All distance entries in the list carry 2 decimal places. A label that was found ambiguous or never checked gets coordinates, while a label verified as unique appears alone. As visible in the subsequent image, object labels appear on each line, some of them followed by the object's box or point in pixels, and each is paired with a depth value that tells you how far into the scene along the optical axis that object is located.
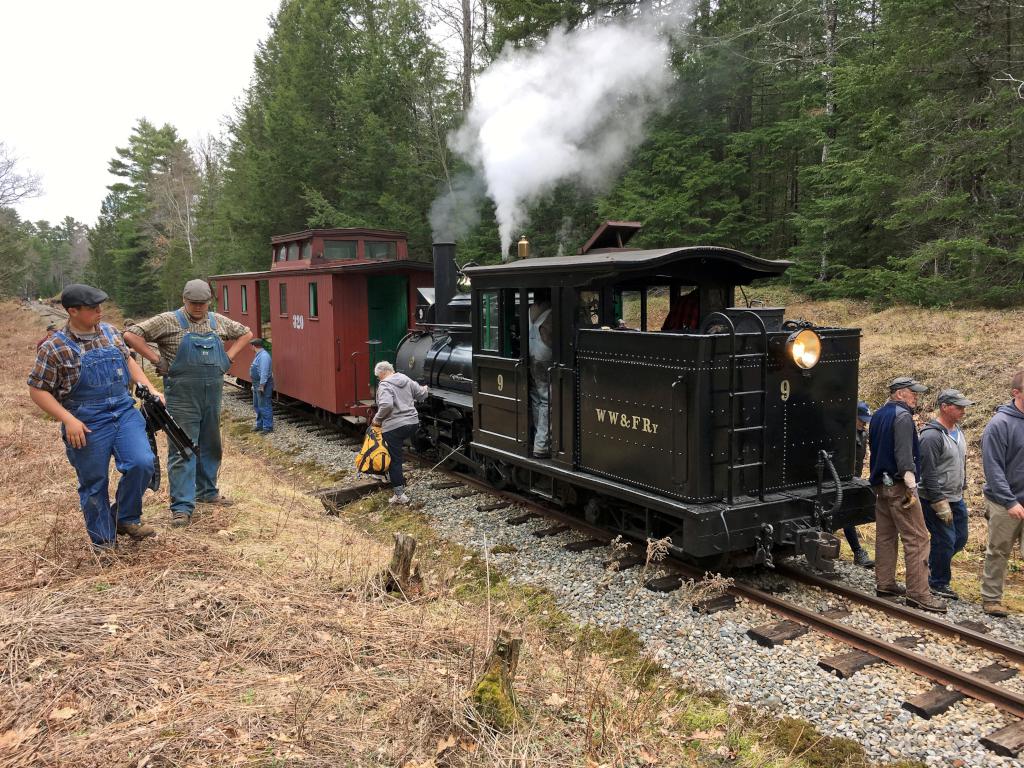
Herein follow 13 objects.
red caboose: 11.98
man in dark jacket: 5.38
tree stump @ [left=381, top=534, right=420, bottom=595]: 4.95
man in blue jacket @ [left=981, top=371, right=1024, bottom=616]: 5.31
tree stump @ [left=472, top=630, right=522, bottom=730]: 3.25
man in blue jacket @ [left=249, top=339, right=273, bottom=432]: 13.22
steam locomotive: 5.52
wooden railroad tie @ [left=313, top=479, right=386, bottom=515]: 8.57
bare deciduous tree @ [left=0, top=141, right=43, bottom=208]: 38.62
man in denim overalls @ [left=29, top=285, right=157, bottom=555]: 4.39
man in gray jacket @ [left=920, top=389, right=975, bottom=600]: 5.69
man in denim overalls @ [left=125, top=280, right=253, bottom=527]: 5.85
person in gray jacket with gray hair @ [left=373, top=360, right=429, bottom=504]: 8.85
